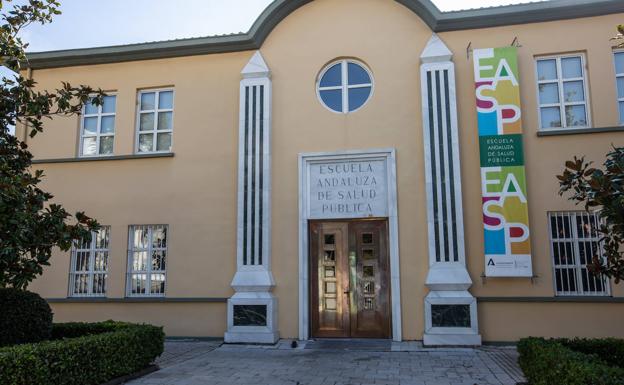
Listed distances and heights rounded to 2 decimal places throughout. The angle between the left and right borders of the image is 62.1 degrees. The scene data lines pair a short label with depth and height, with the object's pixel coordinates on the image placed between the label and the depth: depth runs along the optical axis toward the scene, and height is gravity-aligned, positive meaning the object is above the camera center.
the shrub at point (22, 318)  7.31 -0.64
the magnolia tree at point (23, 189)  6.74 +1.11
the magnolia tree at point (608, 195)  5.89 +0.87
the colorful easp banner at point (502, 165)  10.09 +2.09
